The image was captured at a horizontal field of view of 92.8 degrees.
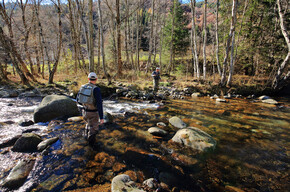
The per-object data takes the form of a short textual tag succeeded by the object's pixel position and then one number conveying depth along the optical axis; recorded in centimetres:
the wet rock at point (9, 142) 366
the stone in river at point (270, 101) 950
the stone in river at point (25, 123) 492
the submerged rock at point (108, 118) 549
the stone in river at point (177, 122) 544
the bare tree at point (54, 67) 1153
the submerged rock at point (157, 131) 471
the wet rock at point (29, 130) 450
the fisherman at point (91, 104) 348
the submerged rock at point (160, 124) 550
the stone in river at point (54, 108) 532
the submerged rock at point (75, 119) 557
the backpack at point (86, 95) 347
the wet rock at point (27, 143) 351
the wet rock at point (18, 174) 251
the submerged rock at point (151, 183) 264
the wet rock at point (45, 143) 361
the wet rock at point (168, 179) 279
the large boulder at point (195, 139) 393
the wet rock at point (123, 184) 242
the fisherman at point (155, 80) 1088
